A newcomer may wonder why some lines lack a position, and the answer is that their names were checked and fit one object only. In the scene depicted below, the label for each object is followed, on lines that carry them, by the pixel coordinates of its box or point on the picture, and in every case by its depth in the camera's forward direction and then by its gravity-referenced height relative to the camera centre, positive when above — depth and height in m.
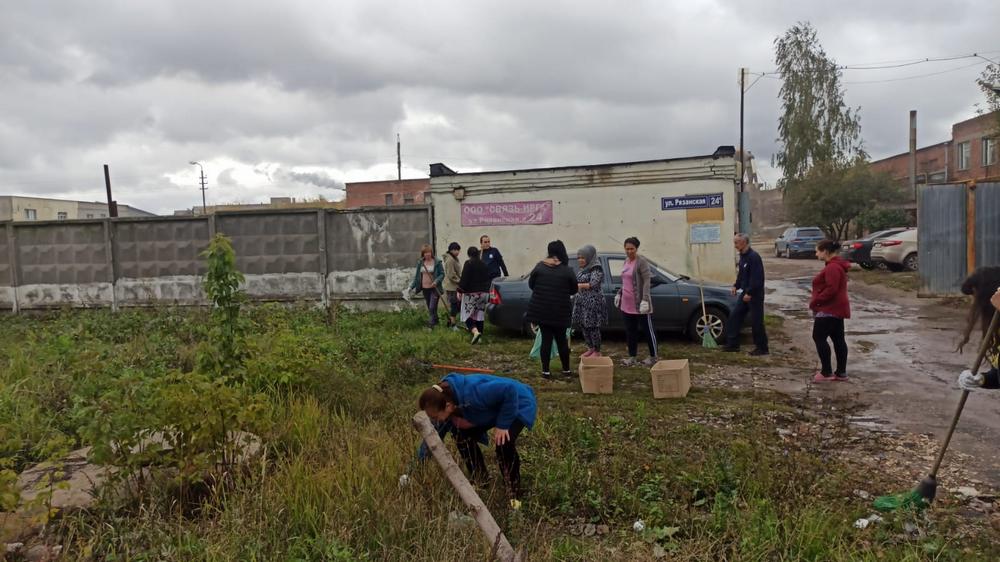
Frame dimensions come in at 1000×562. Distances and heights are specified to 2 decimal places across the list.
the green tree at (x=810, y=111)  37.62 +6.93
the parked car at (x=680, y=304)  10.10 -0.96
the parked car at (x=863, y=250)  21.20 -0.47
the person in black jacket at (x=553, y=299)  8.02 -0.65
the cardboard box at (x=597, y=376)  7.31 -1.43
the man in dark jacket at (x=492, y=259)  11.72 -0.23
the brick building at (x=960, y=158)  38.09 +4.54
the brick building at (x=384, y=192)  52.81 +4.41
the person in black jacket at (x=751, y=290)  9.22 -0.72
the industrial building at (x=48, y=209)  51.73 +4.03
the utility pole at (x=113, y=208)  19.05 +1.37
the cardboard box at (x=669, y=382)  6.98 -1.45
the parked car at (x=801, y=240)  29.94 -0.15
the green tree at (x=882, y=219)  31.80 +0.73
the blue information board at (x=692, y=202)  12.89 +0.72
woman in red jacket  7.73 -0.81
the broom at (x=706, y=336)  9.75 -1.39
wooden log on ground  3.45 -1.34
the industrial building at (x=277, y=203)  49.31 +3.94
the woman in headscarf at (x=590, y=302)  8.62 -0.76
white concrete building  12.95 +0.66
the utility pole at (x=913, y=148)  43.25 +5.46
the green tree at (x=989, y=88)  17.67 +3.74
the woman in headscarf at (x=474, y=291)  10.79 -0.72
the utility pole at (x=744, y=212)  14.67 +0.57
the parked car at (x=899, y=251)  19.28 -0.49
